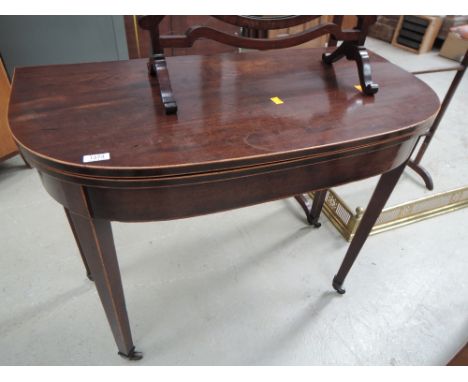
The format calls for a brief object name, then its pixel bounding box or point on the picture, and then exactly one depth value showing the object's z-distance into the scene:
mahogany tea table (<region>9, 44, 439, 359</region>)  0.62
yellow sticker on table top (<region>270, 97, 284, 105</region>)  0.83
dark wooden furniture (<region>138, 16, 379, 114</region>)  0.75
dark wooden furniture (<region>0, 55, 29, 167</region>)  1.55
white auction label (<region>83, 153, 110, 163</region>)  0.59
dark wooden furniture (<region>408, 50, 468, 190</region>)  1.67
